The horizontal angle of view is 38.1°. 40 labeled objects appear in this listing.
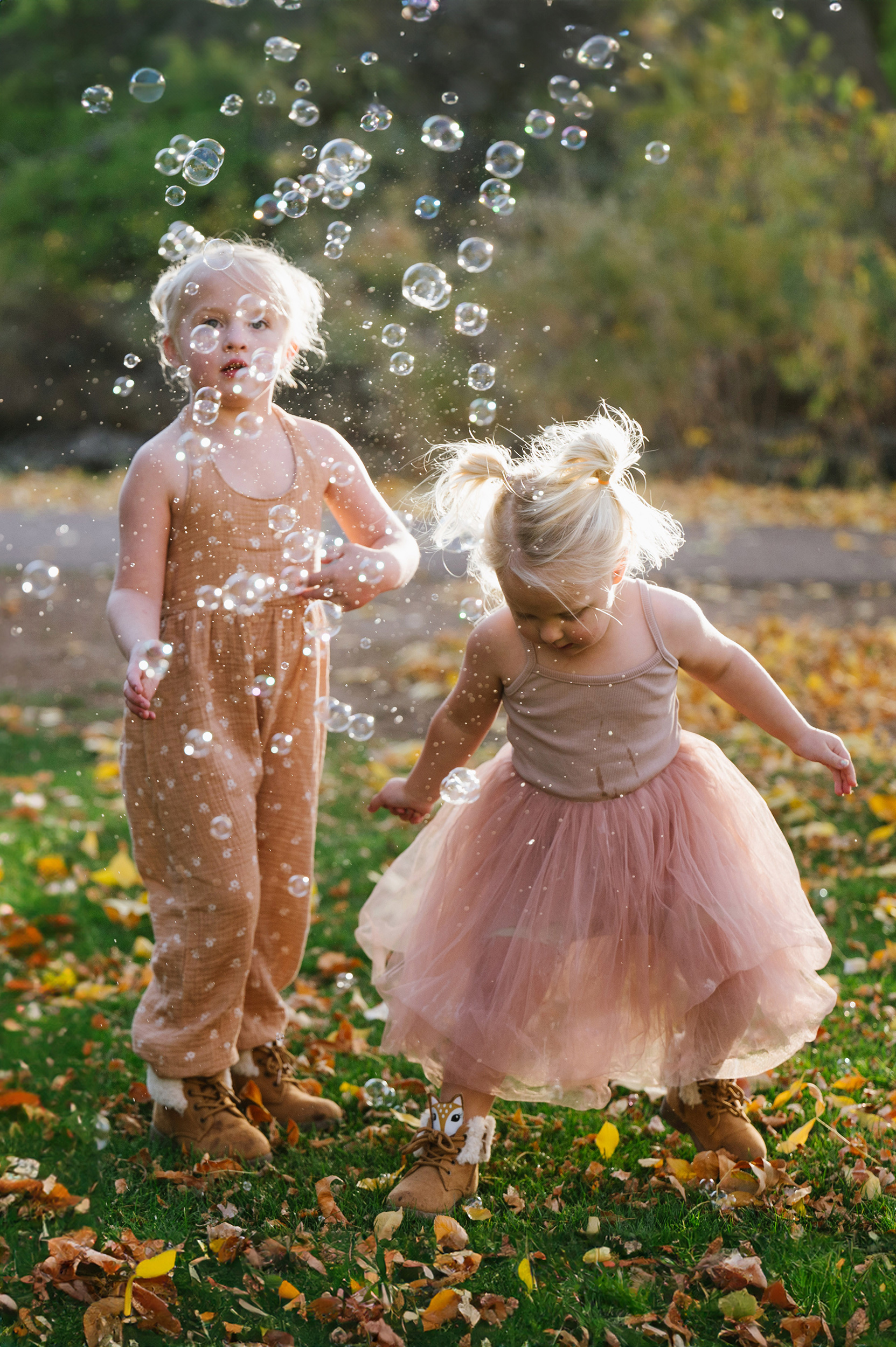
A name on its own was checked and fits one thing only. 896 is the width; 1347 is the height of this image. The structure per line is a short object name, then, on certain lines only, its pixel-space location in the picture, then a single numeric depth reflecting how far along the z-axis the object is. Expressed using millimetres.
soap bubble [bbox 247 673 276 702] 2590
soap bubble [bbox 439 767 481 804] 2521
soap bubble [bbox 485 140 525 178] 3174
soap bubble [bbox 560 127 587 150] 3395
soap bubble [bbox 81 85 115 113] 3180
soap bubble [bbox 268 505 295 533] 2580
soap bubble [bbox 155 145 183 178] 2902
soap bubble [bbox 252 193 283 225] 2910
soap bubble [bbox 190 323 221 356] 2449
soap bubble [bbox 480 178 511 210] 3096
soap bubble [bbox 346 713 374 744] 2760
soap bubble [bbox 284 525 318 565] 2582
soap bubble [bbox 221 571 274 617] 2555
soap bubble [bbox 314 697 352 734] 2613
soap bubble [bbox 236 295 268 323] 2461
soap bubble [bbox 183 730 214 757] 2551
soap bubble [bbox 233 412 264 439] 2562
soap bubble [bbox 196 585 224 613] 2557
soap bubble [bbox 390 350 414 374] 2752
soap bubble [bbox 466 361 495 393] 2795
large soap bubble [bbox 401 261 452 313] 2881
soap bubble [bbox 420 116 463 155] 3096
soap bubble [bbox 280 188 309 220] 2844
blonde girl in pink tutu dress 2365
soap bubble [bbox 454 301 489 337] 2949
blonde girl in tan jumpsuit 2492
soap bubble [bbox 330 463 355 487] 2686
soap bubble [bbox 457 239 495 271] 3094
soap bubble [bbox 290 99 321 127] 3076
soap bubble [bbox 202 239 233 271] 2480
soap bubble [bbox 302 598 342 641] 2654
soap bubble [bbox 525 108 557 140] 3209
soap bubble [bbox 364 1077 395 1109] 2896
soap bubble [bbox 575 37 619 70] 3267
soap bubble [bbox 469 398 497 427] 2918
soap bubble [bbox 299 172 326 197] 2914
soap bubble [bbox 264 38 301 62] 3252
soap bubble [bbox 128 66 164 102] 3170
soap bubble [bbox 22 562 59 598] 2883
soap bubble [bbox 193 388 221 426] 2477
